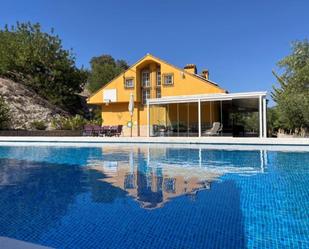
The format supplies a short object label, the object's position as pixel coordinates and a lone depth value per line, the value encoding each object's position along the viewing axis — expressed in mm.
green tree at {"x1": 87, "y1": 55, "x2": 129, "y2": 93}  38742
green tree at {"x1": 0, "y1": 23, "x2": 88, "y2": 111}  27098
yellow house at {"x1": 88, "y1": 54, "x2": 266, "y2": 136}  17383
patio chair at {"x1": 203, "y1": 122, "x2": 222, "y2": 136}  16384
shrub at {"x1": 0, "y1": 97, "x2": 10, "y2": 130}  20031
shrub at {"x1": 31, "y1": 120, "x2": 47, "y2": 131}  21970
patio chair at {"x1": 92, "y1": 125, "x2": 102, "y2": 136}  19300
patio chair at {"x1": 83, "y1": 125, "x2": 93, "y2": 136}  19430
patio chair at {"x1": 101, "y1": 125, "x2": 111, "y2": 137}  19277
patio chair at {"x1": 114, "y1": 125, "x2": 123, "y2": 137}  19265
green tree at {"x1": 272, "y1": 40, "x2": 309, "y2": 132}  15219
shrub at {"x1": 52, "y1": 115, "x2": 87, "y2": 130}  21575
